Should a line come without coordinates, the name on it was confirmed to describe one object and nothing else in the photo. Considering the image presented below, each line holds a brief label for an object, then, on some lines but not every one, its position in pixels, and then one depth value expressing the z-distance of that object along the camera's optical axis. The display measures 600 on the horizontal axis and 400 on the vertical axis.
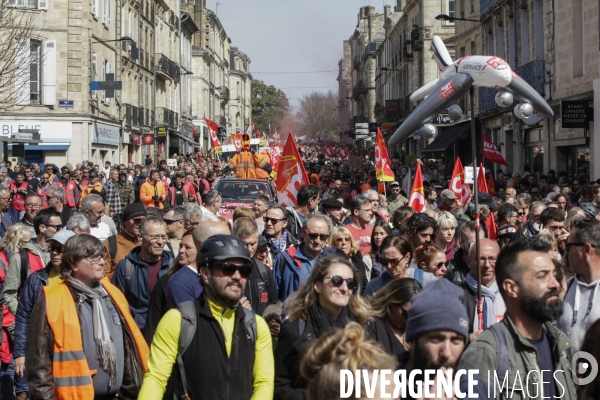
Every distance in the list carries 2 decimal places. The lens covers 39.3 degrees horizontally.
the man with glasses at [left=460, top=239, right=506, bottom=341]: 5.34
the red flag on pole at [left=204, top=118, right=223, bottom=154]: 34.50
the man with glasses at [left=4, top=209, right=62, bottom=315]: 6.84
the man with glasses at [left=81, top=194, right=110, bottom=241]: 9.60
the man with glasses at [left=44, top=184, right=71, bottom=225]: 11.41
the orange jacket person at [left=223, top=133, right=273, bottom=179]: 24.03
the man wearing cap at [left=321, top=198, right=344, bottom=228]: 9.90
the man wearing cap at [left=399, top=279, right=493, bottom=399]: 3.36
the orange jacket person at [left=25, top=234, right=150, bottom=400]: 4.66
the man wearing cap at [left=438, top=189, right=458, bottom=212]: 12.70
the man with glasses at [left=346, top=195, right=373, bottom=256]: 9.13
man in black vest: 3.98
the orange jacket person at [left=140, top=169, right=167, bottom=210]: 17.92
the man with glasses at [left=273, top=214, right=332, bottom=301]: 6.79
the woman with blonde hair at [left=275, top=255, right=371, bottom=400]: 4.42
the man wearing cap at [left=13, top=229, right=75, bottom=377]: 5.71
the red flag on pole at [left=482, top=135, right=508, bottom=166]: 17.44
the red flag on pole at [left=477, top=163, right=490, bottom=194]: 15.00
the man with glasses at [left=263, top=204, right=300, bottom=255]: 8.56
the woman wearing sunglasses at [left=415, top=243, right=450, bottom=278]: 6.62
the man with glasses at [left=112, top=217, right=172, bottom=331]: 6.48
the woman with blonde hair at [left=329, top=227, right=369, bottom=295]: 7.33
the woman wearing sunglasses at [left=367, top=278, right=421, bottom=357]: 4.63
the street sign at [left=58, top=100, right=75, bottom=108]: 33.72
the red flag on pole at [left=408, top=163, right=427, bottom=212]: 12.95
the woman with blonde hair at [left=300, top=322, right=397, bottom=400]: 2.81
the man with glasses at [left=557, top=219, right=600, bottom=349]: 4.86
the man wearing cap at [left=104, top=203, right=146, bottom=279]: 7.79
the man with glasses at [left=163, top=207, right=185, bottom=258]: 8.21
